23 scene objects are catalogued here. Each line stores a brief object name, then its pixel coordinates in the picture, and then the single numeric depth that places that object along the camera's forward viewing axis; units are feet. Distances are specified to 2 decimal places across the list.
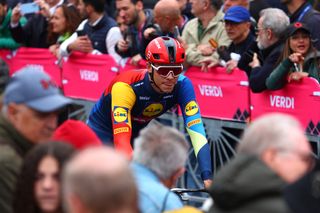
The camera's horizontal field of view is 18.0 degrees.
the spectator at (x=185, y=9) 45.32
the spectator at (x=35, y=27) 49.42
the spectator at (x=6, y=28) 51.98
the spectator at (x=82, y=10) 46.82
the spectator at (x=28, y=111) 19.29
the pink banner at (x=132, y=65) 41.86
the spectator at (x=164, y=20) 40.40
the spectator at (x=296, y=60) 34.12
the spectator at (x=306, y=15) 36.04
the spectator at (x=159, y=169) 18.95
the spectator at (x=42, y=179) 17.40
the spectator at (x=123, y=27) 43.16
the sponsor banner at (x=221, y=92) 37.29
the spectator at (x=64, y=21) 46.78
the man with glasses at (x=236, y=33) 37.73
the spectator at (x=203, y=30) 39.40
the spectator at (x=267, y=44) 35.47
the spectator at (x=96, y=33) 43.75
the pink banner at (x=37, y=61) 48.73
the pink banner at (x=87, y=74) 44.29
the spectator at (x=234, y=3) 40.68
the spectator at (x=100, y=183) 14.15
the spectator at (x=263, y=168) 15.56
